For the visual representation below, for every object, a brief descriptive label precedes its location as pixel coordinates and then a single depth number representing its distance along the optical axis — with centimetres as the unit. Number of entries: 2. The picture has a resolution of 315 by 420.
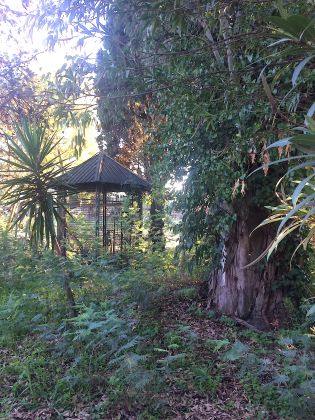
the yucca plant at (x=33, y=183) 453
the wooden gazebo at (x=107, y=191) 941
